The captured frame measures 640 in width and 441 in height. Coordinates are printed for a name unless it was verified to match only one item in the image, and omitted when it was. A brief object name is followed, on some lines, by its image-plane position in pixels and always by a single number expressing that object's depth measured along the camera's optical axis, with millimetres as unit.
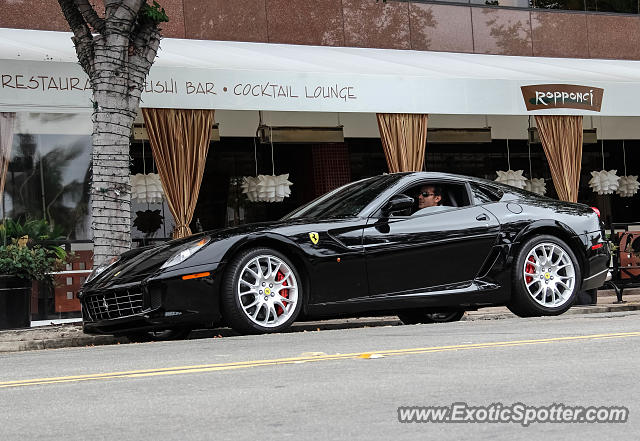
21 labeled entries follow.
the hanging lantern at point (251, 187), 18875
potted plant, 12078
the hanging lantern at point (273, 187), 18516
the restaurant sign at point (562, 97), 15938
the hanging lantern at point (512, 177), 20734
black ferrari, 8992
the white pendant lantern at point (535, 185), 21625
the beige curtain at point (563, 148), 16766
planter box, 12055
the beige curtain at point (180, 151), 14266
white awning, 12829
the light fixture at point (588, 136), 21211
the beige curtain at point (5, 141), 13617
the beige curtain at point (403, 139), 15445
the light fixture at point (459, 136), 20078
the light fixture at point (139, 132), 17016
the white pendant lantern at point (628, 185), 22625
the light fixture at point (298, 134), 18234
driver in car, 10188
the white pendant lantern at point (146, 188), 17062
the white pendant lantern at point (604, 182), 21953
